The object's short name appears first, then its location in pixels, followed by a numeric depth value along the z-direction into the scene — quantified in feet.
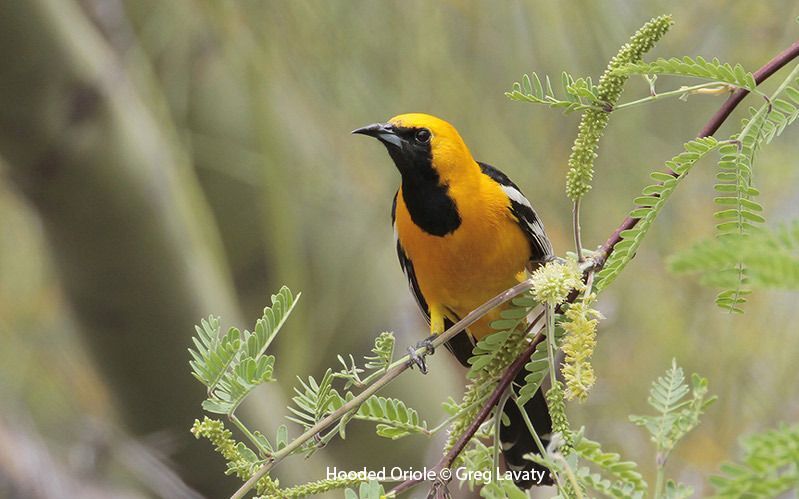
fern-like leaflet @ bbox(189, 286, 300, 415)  11.61
